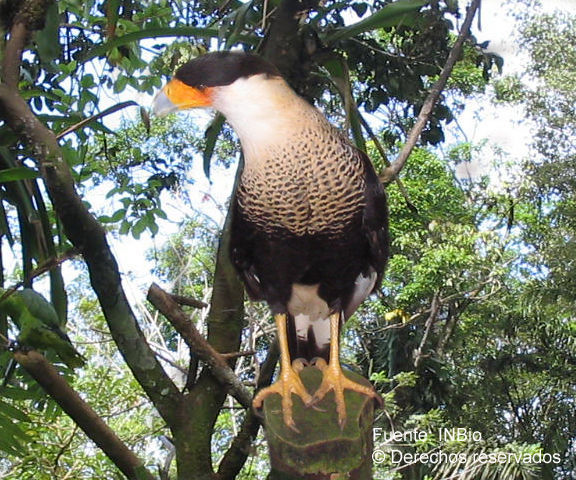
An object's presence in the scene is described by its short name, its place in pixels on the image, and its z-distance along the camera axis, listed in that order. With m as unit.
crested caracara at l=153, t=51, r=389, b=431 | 1.91
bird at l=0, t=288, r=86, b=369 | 1.55
